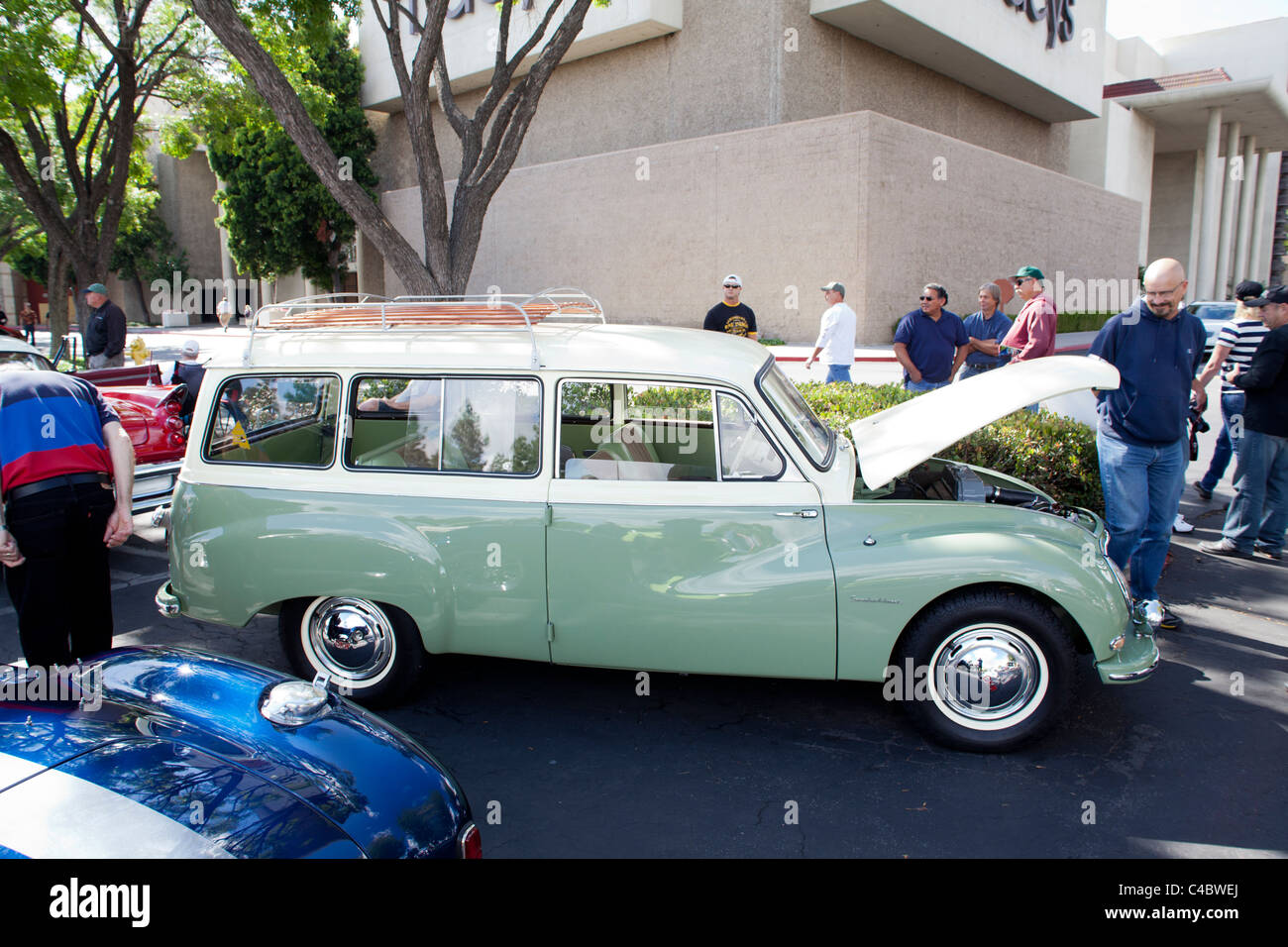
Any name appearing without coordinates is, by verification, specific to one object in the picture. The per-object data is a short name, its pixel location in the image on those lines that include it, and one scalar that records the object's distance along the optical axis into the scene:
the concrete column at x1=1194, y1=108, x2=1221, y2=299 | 36.31
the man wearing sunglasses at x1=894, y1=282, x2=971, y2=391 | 8.20
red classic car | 6.90
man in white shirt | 9.39
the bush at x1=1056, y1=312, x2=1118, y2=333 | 24.30
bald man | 4.79
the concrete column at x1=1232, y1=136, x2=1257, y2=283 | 43.81
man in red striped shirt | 3.56
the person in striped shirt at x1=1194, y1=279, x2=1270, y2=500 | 6.46
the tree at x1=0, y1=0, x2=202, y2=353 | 12.35
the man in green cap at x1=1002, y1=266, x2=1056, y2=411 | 8.02
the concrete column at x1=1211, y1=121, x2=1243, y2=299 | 40.66
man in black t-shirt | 9.64
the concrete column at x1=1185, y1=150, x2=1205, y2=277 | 39.50
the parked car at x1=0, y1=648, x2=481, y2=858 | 1.88
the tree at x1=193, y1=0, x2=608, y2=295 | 9.18
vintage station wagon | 3.70
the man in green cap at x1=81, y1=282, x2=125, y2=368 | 12.07
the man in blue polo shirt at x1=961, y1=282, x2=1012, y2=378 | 8.77
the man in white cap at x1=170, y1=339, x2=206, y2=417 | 7.78
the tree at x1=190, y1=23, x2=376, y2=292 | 28.16
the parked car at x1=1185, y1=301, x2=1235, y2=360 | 22.00
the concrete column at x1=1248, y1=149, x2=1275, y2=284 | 45.61
